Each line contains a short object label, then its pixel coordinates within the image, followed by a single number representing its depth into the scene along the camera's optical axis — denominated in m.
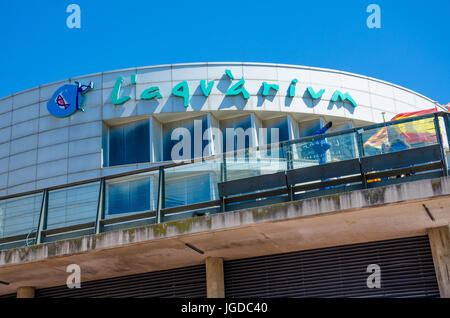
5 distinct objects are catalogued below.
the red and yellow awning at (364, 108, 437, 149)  11.99
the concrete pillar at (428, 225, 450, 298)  11.95
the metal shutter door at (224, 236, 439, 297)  12.47
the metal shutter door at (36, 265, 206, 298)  14.05
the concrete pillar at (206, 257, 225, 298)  13.52
